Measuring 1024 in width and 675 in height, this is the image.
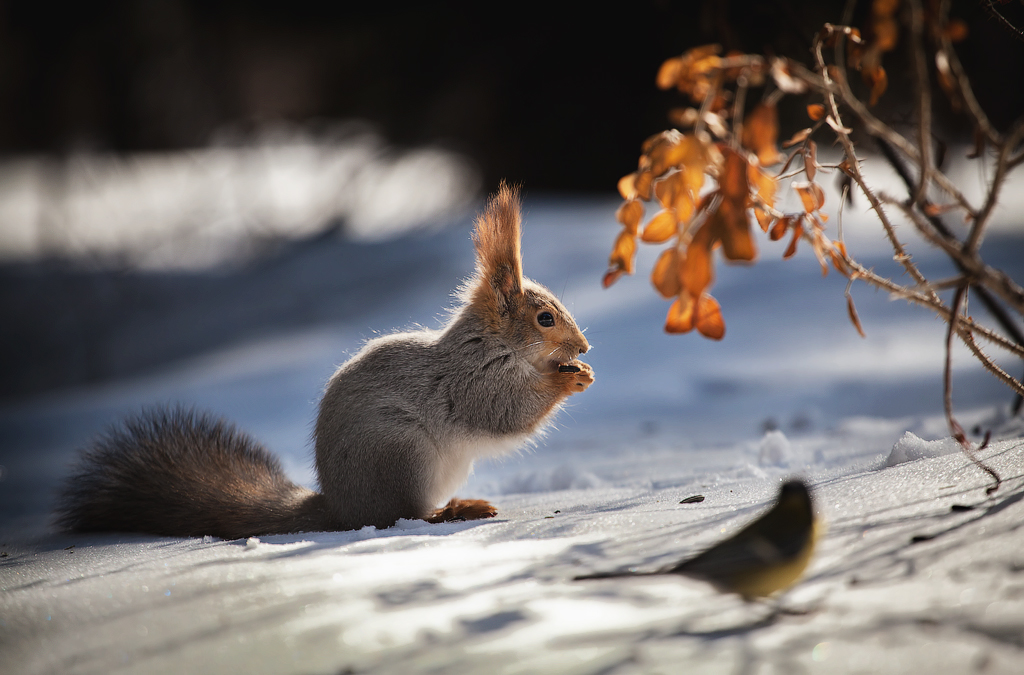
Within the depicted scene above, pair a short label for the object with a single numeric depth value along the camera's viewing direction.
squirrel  5.84
